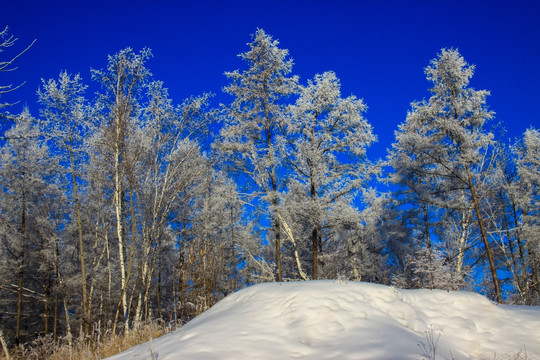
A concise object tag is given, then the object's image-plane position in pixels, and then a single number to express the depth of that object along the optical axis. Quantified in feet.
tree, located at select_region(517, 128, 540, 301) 42.86
